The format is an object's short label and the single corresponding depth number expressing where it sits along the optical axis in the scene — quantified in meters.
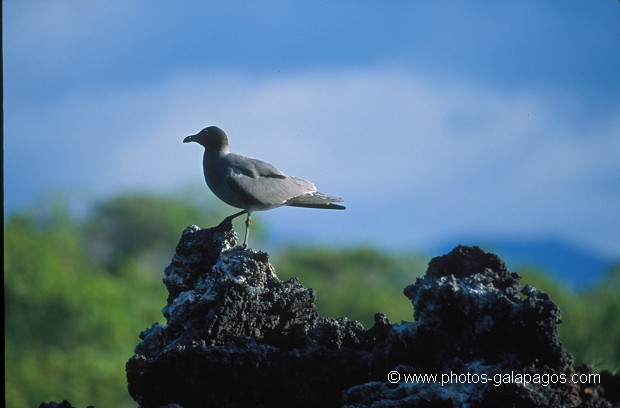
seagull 16.14
